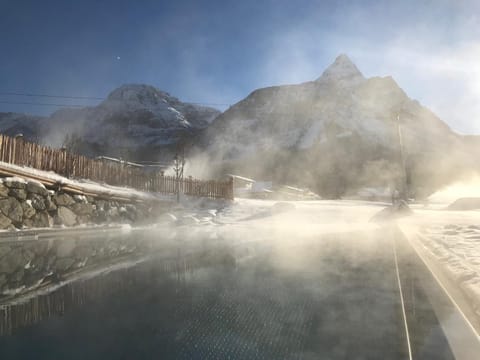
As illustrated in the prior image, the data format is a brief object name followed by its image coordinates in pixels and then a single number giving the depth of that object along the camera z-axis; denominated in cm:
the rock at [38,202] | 1089
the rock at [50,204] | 1147
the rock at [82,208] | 1254
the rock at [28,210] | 1049
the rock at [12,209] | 989
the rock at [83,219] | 1254
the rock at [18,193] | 1030
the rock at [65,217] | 1179
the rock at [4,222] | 969
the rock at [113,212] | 1392
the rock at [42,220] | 1085
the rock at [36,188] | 1093
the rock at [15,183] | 1021
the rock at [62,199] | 1192
